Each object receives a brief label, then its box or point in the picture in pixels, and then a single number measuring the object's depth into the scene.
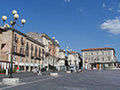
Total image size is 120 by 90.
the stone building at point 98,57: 123.25
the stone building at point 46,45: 73.00
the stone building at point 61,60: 100.04
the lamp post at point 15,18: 14.32
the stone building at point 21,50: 46.34
